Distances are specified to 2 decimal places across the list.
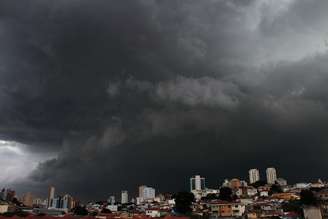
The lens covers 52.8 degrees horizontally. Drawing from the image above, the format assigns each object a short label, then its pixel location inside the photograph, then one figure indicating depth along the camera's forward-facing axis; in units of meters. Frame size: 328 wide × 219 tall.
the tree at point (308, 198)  84.09
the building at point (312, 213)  79.88
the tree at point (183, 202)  112.97
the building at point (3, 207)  120.94
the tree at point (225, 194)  133.19
